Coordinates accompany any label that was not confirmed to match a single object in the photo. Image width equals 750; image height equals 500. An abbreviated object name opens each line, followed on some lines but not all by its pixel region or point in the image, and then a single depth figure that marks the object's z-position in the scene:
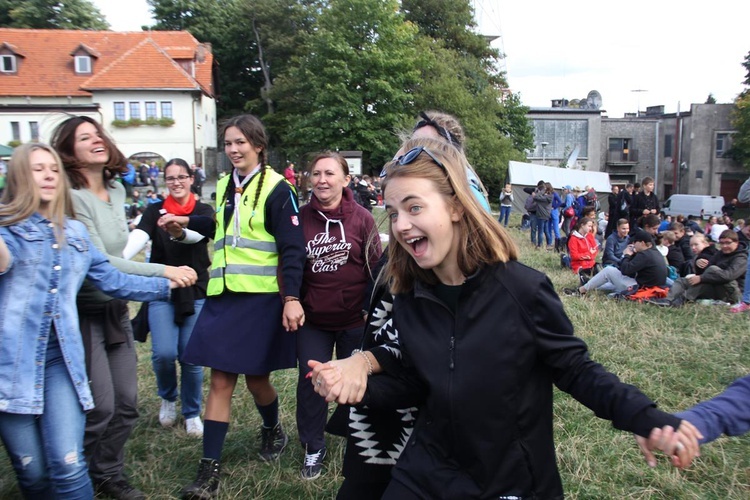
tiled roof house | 39.06
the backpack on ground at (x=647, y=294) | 8.34
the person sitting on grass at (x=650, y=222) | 10.07
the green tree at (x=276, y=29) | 46.31
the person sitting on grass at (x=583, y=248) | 10.91
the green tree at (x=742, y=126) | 44.84
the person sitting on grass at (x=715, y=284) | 8.21
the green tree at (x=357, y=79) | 35.97
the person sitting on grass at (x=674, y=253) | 10.62
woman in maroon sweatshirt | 3.82
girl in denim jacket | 2.53
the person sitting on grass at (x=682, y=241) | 11.17
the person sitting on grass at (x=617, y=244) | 10.79
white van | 34.44
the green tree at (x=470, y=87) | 39.38
